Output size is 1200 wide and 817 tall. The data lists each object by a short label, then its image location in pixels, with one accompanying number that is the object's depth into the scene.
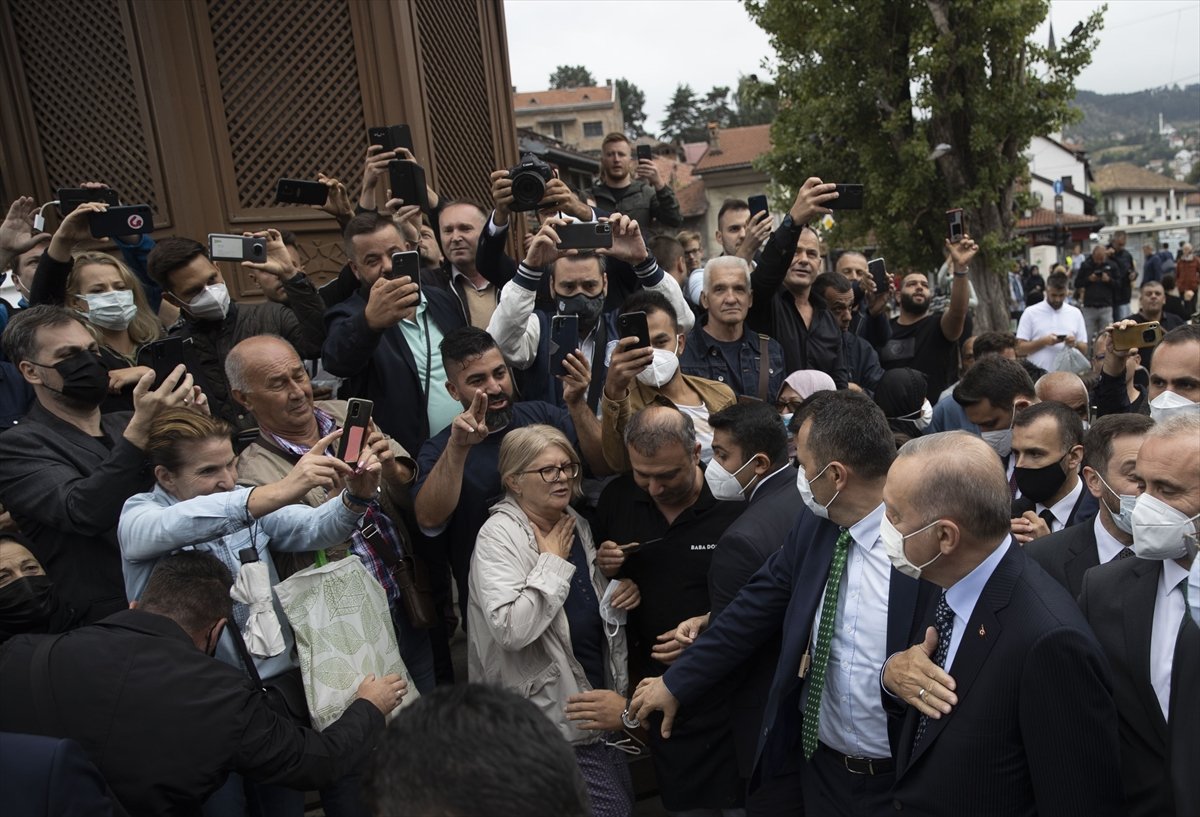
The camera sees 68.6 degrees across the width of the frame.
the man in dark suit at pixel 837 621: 2.78
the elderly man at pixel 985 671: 2.15
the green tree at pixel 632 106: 88.26
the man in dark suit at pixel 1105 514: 3.00
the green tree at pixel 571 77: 100.06
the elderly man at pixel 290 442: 3.61
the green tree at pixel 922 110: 15.59
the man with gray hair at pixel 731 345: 4.90
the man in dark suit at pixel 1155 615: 2.39
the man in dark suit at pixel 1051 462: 3.84
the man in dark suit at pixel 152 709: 2.36
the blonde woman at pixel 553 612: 3.37
